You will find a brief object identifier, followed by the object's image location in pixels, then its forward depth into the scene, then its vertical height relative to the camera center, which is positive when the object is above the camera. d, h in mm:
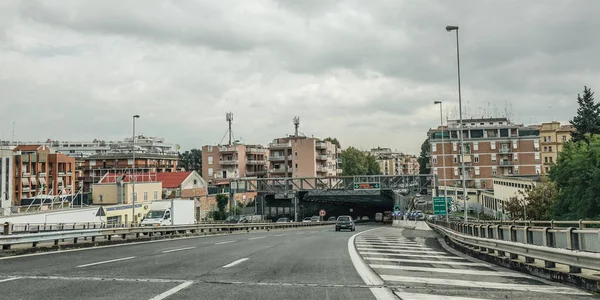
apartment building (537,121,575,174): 119312 +10297
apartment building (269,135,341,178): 110000 +6377
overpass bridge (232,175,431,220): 74938 -2821
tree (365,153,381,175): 155825 +5775
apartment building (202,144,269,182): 109000 +5719
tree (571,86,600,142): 76250 +9916
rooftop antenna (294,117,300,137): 130375 +17018
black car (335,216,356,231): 45000 -3867
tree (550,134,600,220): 38188 -171
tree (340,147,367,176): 137250 +5963
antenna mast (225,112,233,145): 122769 +17882
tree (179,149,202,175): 160750 +8753
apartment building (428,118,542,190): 98688 +5761
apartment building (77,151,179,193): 115956 +5959
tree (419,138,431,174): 149500 +7626
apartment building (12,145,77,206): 87438 +3619
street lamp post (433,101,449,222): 49978 +8278
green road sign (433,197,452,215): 41812 -2203
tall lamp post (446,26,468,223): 30250 +7984
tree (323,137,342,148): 152962 +14016
